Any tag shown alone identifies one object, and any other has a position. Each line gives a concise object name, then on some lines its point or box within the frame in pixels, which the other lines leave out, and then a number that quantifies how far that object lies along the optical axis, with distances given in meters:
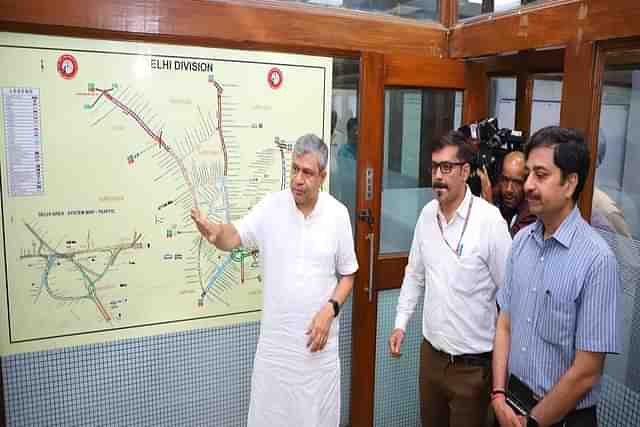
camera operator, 2.26
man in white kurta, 1.99
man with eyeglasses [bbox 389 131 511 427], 1.99
